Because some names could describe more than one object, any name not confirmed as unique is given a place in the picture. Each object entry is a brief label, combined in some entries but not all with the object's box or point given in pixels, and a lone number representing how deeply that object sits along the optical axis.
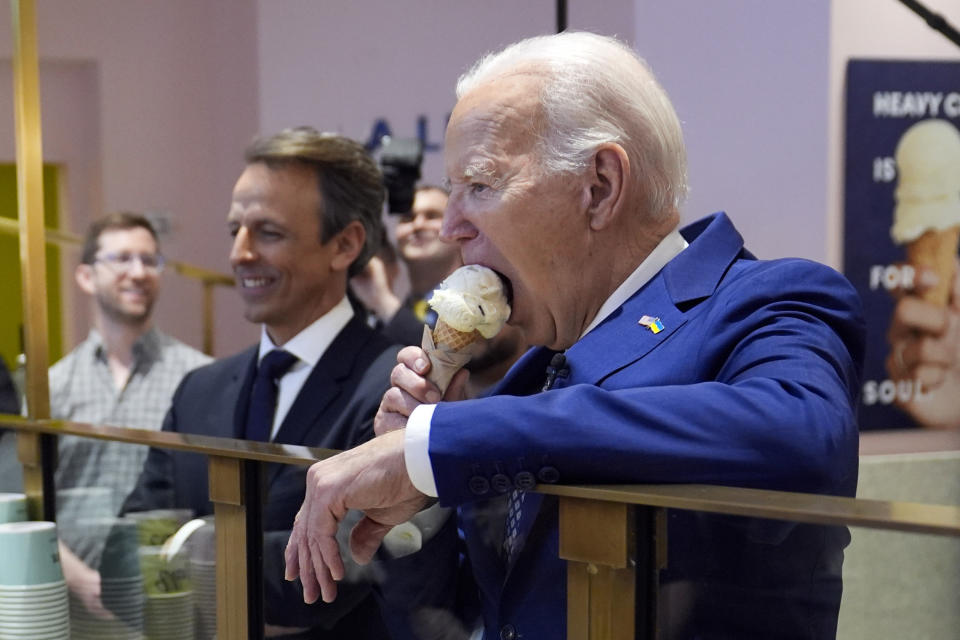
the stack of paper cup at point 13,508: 2.03
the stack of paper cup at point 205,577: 1.59
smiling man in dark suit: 2.26
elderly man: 1.07
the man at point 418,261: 3.77
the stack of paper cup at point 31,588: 1.85
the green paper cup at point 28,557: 1.87
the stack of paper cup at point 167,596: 1.66
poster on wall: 3.64
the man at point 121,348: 3.93
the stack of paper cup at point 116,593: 1.76
